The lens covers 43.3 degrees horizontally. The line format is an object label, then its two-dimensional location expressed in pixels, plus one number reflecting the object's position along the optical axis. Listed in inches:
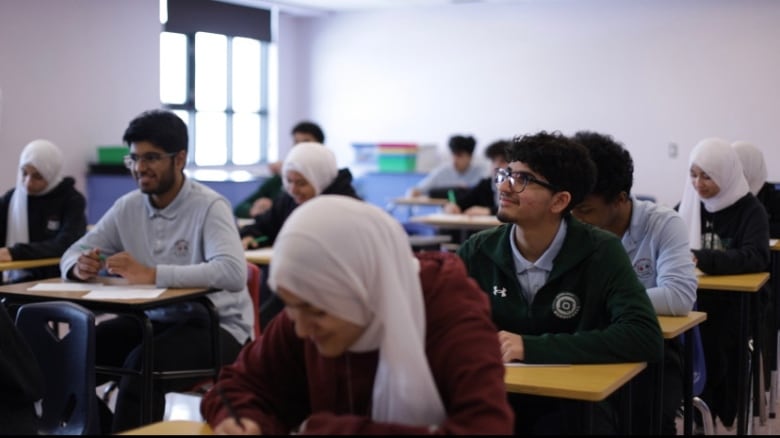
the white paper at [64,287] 140.8
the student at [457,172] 374.9
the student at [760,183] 194.2
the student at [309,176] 207.8
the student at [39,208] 189.2
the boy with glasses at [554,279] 94.1
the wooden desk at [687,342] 113.7
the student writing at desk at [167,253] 139.0
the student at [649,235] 118.9
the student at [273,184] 277.8
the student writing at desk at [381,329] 59.2
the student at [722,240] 150.1
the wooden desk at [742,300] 145.5
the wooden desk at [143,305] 128.1
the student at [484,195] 310.8
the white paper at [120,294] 132.2
